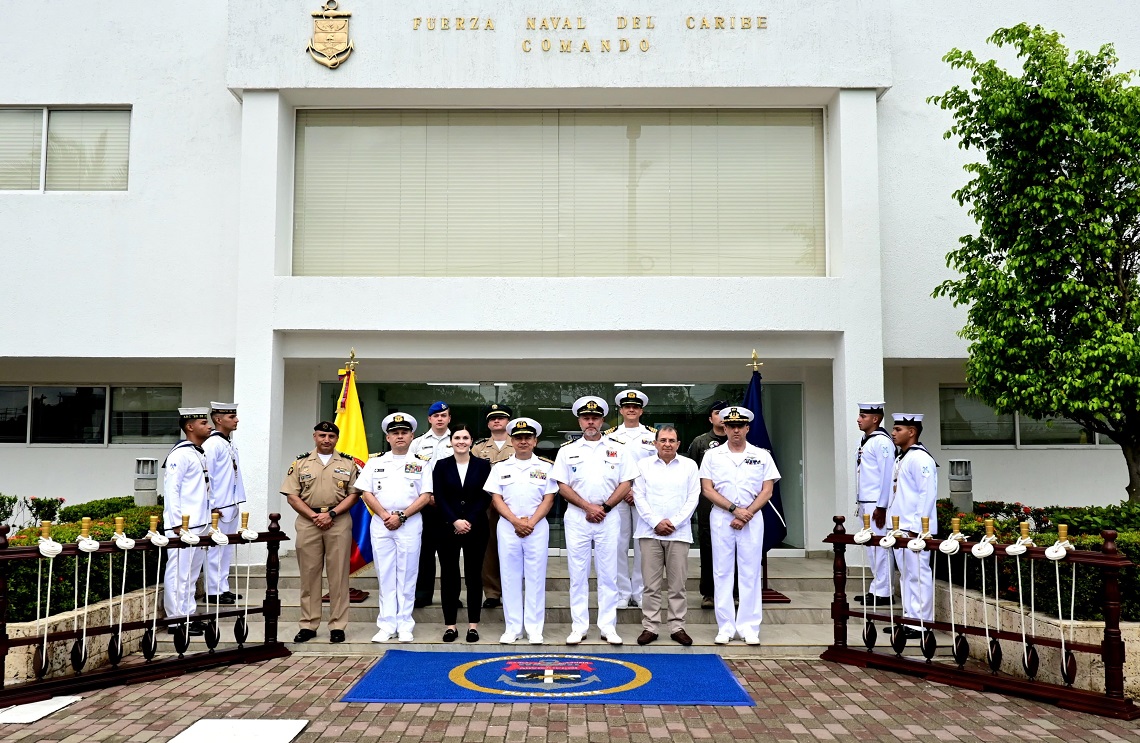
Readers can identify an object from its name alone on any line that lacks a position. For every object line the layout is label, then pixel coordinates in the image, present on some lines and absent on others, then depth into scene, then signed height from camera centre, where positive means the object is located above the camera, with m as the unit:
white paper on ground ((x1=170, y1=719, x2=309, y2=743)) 5.25 -1.69
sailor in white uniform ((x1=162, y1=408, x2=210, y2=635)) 7.87 -0.53
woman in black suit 7.75 -0.62
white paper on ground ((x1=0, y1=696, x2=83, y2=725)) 5.62 -1.69
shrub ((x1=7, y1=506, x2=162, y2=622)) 6.66 -1.04
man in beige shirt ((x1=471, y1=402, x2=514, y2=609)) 8.35 -0.17
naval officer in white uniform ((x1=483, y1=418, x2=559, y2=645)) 7.59 -0.73
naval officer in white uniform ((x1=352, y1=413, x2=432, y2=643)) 7.66 -0.74
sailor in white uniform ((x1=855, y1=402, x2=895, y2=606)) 8.80 -0.34
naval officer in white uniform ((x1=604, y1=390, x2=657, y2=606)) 8.39 -0.17
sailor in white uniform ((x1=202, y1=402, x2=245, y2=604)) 8.66 -0.46
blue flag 8.40 -0.06
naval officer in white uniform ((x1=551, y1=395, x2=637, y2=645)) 7.67 -0.57
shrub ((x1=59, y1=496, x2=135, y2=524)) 9.80 -0.76
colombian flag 9.60 +0.17
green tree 8.44 +1.91
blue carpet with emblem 6.10 -1.69
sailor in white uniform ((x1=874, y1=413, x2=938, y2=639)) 7.70 -0.57
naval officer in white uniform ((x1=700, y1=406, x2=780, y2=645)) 7.64 -0.65
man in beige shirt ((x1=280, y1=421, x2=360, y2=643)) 7.65 -0.76
